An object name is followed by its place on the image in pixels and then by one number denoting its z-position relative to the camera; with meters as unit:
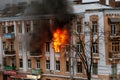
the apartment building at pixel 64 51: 36.09
